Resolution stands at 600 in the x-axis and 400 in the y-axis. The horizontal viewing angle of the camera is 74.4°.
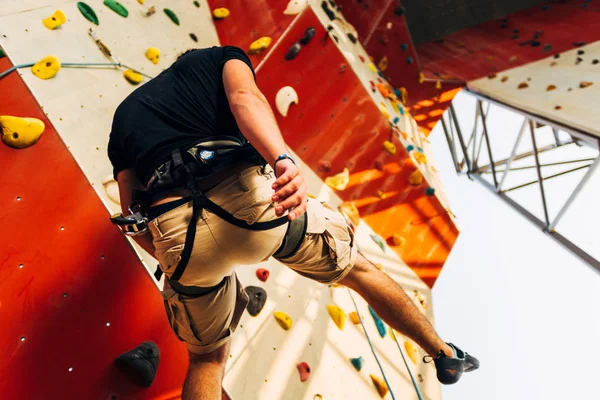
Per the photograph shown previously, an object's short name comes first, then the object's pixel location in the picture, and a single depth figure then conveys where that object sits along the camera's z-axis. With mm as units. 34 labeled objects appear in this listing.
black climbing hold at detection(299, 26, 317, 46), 2852
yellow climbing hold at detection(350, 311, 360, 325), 2328
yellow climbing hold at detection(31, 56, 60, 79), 1787
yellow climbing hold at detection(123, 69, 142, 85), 2150
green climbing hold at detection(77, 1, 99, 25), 2135
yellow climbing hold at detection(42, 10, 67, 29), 1944
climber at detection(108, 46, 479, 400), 1056
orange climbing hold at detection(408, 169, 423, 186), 3072
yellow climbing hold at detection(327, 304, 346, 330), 2248
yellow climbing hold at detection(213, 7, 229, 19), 2885
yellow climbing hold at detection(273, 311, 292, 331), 2045
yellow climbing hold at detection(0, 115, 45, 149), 1574
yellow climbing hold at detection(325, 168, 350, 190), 2906
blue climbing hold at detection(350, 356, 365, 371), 2146
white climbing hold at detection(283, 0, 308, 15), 2888
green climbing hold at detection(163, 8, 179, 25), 2628
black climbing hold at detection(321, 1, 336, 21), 3314
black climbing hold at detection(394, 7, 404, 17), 4051
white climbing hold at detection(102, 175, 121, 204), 1783
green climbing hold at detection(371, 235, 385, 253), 2891
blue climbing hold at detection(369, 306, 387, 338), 2424
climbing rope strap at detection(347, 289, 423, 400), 2183
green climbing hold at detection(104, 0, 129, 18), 2301
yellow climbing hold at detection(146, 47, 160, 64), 2363
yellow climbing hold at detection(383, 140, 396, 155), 3050
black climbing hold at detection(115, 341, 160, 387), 1479
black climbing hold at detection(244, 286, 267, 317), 1988
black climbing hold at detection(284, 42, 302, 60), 2807
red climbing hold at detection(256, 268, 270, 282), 2145
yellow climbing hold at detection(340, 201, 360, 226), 2838
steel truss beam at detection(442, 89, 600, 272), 2980
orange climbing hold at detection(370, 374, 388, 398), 2164
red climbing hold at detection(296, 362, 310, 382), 1944
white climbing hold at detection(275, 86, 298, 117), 2771
